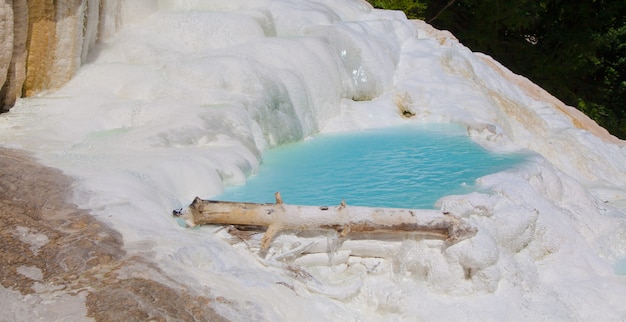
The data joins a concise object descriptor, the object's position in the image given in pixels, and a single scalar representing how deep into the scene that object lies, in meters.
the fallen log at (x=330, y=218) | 4.03
